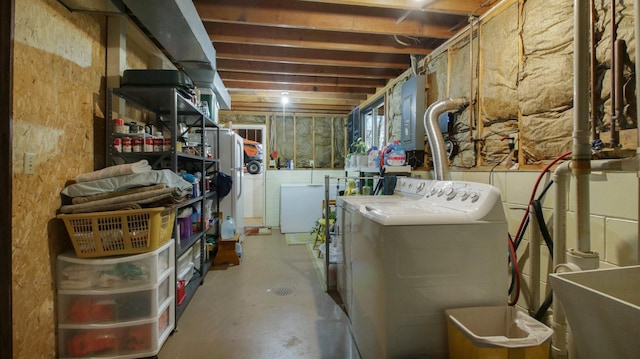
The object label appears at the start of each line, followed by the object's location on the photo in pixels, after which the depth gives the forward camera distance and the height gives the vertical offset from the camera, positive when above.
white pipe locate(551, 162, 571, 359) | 1.31 -0.16
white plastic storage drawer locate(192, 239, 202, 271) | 3.04 -0.87
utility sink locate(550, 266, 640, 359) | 0.63 -0.34
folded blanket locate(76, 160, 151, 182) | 1.75 +0.04
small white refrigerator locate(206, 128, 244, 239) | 3.71 +0.21
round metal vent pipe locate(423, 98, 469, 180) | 2.24 +0.39
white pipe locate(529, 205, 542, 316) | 1.54 -0.47
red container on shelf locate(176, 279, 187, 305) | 2.26 -0.95
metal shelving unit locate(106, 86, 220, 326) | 2.06 +0.37
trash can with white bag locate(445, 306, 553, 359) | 1.07 -0.67
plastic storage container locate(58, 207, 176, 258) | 1.61 -0.32
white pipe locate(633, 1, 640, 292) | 1.00 +0.54
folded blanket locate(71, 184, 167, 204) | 1.64 -0.10
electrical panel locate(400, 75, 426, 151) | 2.81 +0.70
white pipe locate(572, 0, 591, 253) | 1.13 +0.20
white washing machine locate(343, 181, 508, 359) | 1.31 -0.45
